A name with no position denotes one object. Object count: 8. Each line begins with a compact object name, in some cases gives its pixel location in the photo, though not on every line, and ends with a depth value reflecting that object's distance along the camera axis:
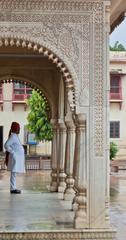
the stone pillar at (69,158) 9.73
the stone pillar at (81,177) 6.73
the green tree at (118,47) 38.98
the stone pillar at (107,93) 6.80
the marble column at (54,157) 11.42
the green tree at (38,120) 24.78
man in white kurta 10.08
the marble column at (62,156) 11.10
